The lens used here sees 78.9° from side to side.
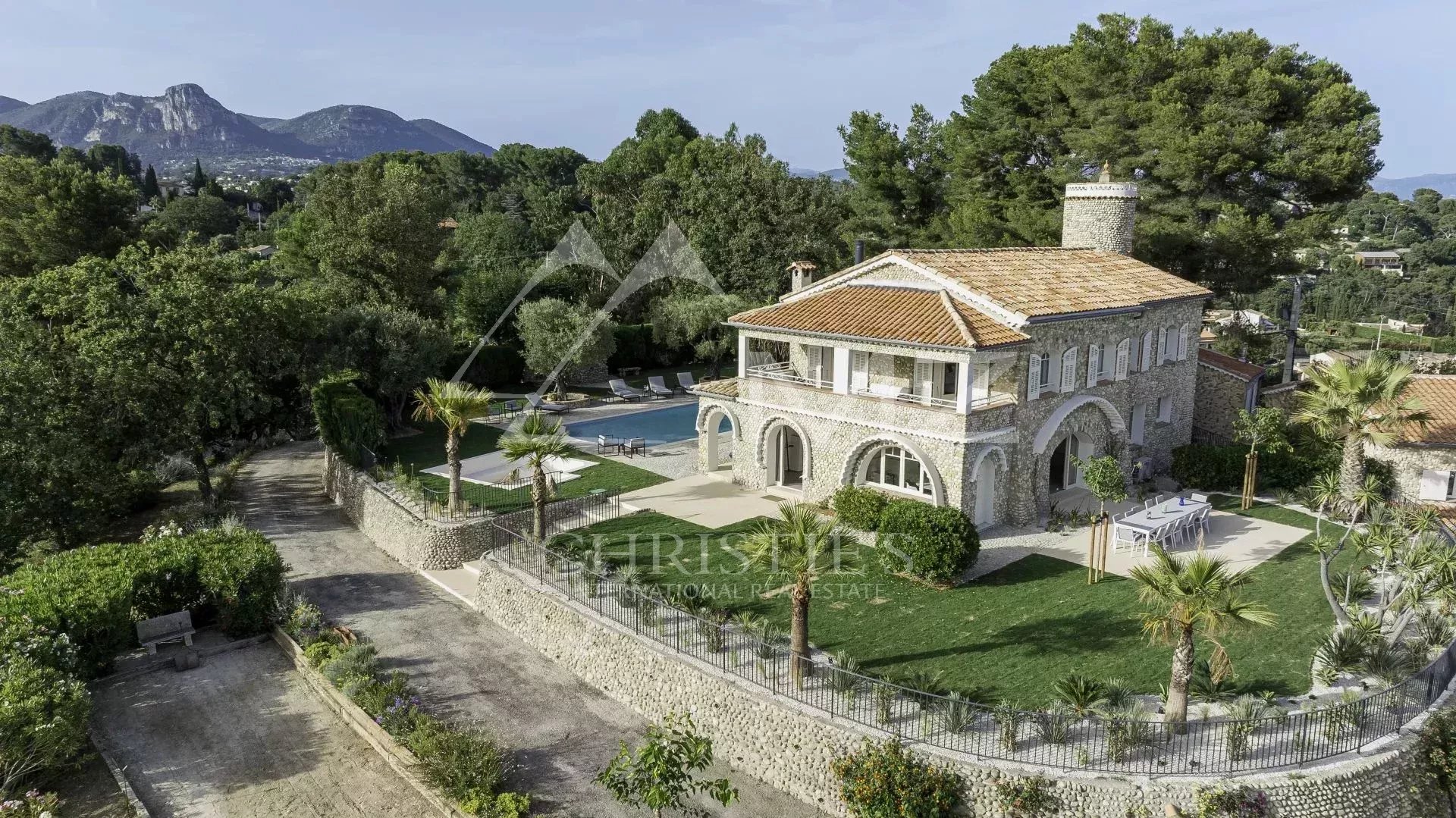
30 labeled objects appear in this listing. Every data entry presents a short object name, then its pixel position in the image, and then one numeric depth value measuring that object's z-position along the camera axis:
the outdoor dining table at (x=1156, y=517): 20.84
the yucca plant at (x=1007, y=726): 12.90
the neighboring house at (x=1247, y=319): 46.15
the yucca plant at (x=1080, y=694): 13.61
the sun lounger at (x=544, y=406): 39.25
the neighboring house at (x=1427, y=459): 24.58
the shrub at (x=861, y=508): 21.84
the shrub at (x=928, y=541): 19.08
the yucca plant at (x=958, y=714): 13.44
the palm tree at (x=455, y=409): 22.55
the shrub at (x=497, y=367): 44.06
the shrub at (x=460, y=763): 13.61
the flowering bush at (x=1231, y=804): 11.88
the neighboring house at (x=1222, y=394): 30.14
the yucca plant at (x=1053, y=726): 12.98
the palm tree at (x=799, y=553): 14.12
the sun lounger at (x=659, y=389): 43.06
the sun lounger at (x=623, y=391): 42.28
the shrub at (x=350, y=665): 16.84
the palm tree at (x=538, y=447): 20.55
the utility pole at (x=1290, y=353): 36.12
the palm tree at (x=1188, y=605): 12.63
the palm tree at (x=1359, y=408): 21.92
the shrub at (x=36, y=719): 13.45
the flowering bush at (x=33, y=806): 12.84
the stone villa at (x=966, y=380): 21.69
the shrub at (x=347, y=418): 27.50
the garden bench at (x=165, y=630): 18.55
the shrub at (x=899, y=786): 12.59
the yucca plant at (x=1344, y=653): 15.02
